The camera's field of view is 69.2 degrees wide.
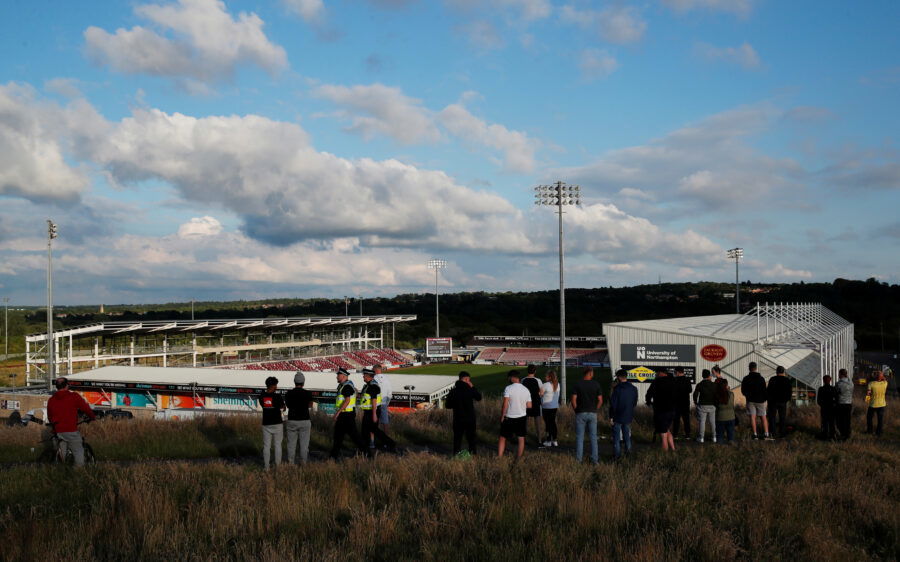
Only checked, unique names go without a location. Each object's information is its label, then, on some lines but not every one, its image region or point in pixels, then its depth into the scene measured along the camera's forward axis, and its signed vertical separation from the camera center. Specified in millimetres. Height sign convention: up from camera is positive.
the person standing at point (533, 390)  11422 -1625
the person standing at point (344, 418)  10227 -1865
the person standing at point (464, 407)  10016 -1671
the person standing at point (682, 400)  11336 -1859
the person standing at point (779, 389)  12391 -1774
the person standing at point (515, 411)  9836 -1723
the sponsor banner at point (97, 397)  35969 -5306
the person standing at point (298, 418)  9672 -1777
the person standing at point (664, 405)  10547 -1753
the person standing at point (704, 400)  11695 -1869
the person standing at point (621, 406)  10062 -1692
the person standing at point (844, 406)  12133 -2079
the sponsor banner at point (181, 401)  33781 -5264
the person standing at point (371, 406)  10328 -1717
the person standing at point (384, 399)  12096 -1863
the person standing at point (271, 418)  9445 -1716
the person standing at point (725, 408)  11664 -2024
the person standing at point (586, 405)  9898 -1642
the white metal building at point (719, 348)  28781 -2318
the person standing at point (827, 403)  12219 -2048
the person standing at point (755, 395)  12219 -1868
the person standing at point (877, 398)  12844 -2050
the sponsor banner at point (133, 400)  34844 -5323
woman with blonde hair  11695 -1949
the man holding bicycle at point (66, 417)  9008 -1596
